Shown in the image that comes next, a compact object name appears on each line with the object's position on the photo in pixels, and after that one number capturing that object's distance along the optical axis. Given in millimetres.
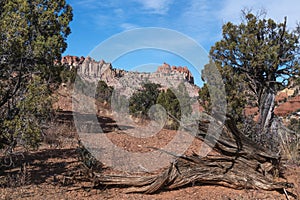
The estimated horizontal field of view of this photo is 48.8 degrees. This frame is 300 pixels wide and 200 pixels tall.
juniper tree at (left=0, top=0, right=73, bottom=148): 4375
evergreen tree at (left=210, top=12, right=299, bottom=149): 10867
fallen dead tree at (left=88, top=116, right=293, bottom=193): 4758
